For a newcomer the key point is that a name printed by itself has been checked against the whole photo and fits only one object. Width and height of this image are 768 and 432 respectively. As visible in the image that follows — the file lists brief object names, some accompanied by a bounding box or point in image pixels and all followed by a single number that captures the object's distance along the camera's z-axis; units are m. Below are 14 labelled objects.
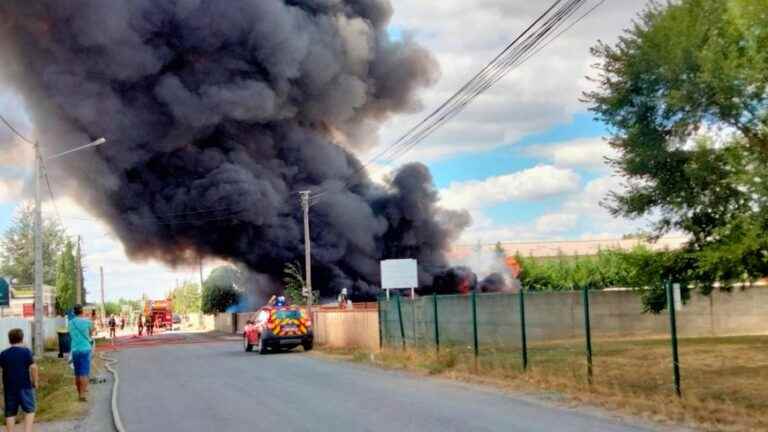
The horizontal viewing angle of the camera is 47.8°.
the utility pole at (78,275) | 57.19
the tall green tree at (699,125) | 19.31
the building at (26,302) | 57.00
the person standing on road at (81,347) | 16.00
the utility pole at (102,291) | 83.41
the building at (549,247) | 85.38
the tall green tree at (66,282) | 67.88
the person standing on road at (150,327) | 63.34
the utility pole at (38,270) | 28.11
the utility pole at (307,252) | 37.64
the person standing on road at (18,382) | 10.46
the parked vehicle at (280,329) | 29.38
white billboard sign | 32.25
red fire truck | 75.44
